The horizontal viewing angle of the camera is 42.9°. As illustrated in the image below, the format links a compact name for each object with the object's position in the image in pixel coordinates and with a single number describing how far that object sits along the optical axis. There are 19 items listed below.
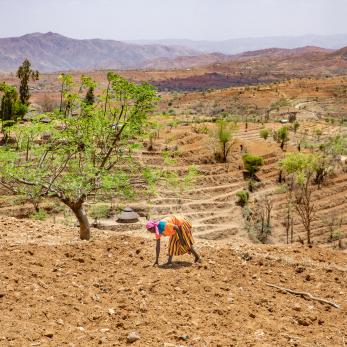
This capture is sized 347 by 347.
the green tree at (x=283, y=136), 50.28
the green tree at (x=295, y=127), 60.41
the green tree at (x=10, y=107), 44.88
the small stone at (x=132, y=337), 6.73
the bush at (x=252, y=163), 42.97
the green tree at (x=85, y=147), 11.67
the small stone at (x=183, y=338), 6.87
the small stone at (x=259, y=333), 7.09
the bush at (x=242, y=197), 39.09
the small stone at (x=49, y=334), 6.69
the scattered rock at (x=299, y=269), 10.12
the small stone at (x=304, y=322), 7.76
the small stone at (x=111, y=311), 7.65
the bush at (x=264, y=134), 53.88
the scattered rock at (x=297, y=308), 8.28
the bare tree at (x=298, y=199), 37.41
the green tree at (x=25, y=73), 48.03
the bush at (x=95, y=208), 15.51
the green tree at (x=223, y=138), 44.72
